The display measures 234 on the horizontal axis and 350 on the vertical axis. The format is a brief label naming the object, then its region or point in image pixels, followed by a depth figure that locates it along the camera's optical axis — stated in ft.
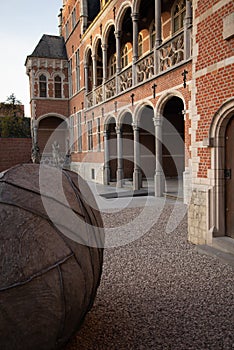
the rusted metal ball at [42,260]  6.18
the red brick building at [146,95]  17.56
